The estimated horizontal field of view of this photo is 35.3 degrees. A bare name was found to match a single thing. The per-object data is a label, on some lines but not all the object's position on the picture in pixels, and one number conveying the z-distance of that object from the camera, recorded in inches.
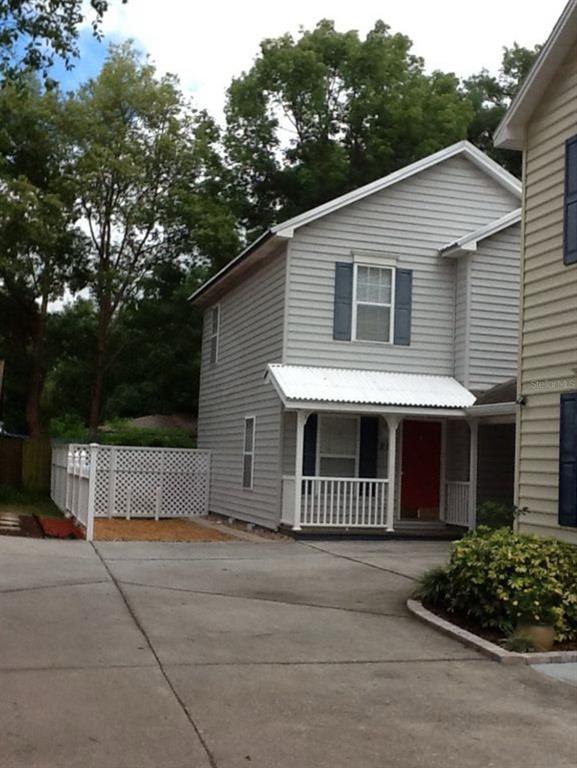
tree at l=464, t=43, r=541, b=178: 1397.6
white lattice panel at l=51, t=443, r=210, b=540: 791.1
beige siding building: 412.2
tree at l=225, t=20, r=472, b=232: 1301.7
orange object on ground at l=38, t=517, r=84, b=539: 651.5
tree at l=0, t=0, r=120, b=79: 402.9
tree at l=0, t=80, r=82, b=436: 1062.4
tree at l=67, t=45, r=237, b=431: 1171.3
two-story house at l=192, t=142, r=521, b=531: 679.1
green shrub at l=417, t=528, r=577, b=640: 308.8
